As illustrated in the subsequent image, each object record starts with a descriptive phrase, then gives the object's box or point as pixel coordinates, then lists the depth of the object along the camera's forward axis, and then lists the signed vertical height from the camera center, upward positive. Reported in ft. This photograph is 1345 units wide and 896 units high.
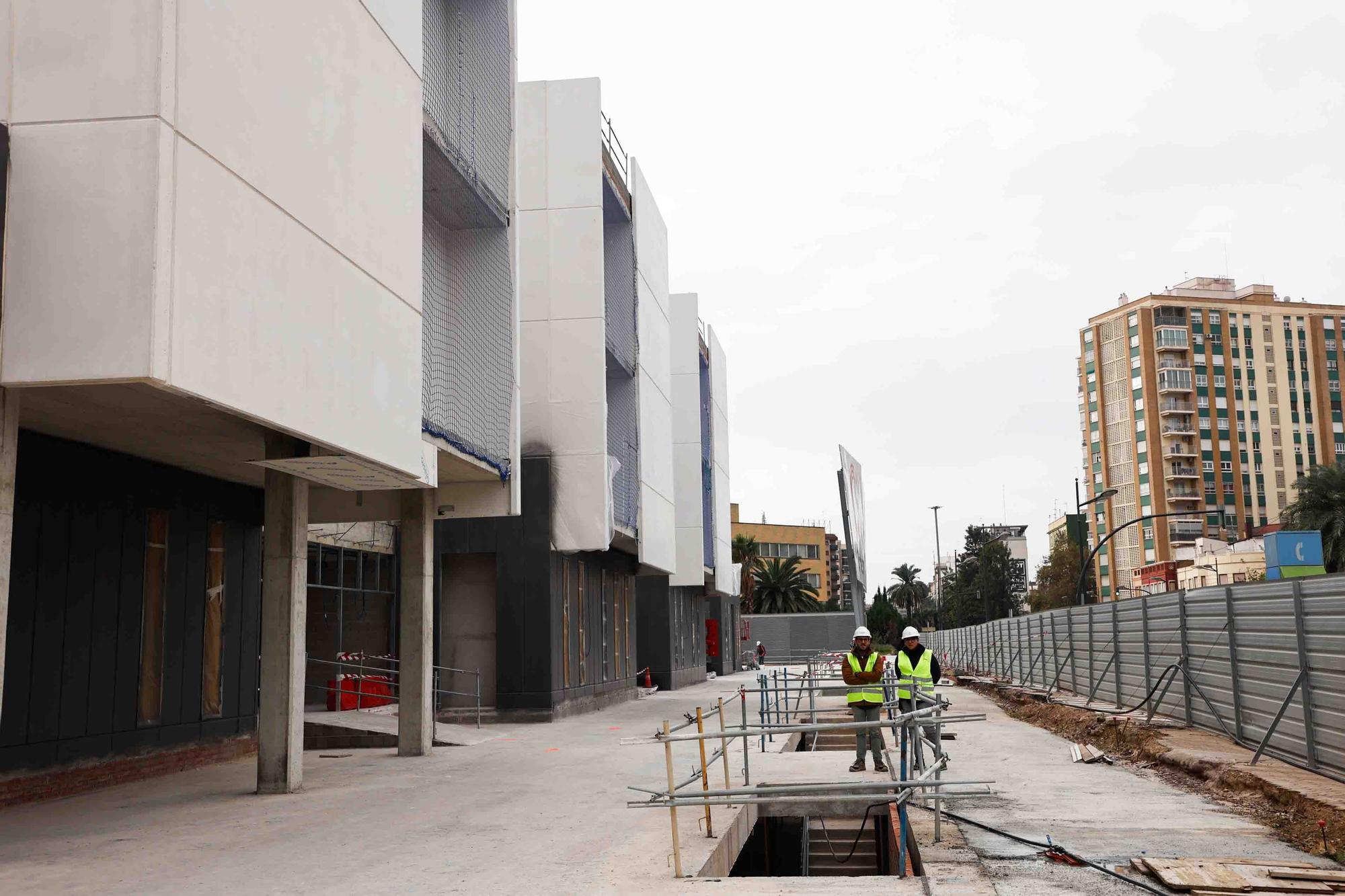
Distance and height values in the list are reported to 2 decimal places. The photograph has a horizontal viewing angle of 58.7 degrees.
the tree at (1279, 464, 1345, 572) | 180.86 +12.84
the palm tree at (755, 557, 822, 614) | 331.57 +3.17
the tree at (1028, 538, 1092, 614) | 398.83 +5.37
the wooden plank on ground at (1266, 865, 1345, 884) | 27.58 -6.60
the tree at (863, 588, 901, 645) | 319.47 -6.64
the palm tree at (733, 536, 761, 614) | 334.24 +12.86
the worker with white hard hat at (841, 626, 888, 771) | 52.42 -3.80
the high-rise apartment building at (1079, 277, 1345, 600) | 384.47 +59.04
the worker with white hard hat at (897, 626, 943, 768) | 53.42 -3.11
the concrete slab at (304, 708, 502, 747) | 70.44 -7.06
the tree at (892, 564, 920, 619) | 547.08 +4.91
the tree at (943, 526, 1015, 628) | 444.14 +3.72
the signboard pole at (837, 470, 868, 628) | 128.06 +1.55
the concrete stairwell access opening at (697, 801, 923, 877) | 46.39 -10.77
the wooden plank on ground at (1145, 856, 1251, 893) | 26.73 -6.55
